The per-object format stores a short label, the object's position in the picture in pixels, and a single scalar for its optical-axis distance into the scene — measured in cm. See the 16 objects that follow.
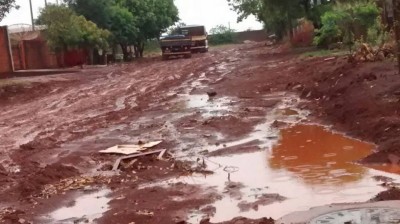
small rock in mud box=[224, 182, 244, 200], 948
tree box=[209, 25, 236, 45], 10138
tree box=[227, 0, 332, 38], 4059
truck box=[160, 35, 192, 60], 5097
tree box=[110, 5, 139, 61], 5381
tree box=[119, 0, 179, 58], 5917
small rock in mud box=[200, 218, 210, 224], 798
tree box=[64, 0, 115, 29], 5178
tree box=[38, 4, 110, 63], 4222
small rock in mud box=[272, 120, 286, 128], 1545
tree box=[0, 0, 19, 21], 3138
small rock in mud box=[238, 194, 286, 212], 871
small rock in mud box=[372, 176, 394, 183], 970
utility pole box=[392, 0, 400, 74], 1507
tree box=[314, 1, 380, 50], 2820
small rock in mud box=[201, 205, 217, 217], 859
